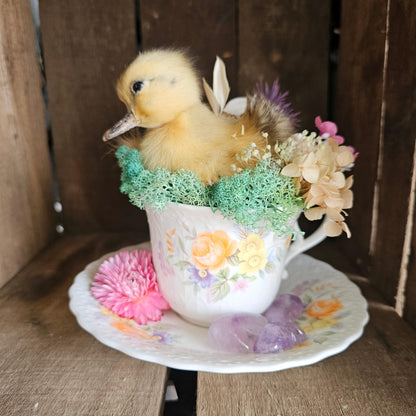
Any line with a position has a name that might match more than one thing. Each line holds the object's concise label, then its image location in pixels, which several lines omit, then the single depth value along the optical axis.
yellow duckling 0.41
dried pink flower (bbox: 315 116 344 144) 0.43
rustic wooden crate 0.38
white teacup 0.42
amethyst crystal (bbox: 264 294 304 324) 0.47
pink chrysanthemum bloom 0.47
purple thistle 0.48
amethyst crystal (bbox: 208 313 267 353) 0.41
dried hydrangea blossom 0.38
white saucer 0.37
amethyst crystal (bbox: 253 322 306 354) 0.40
